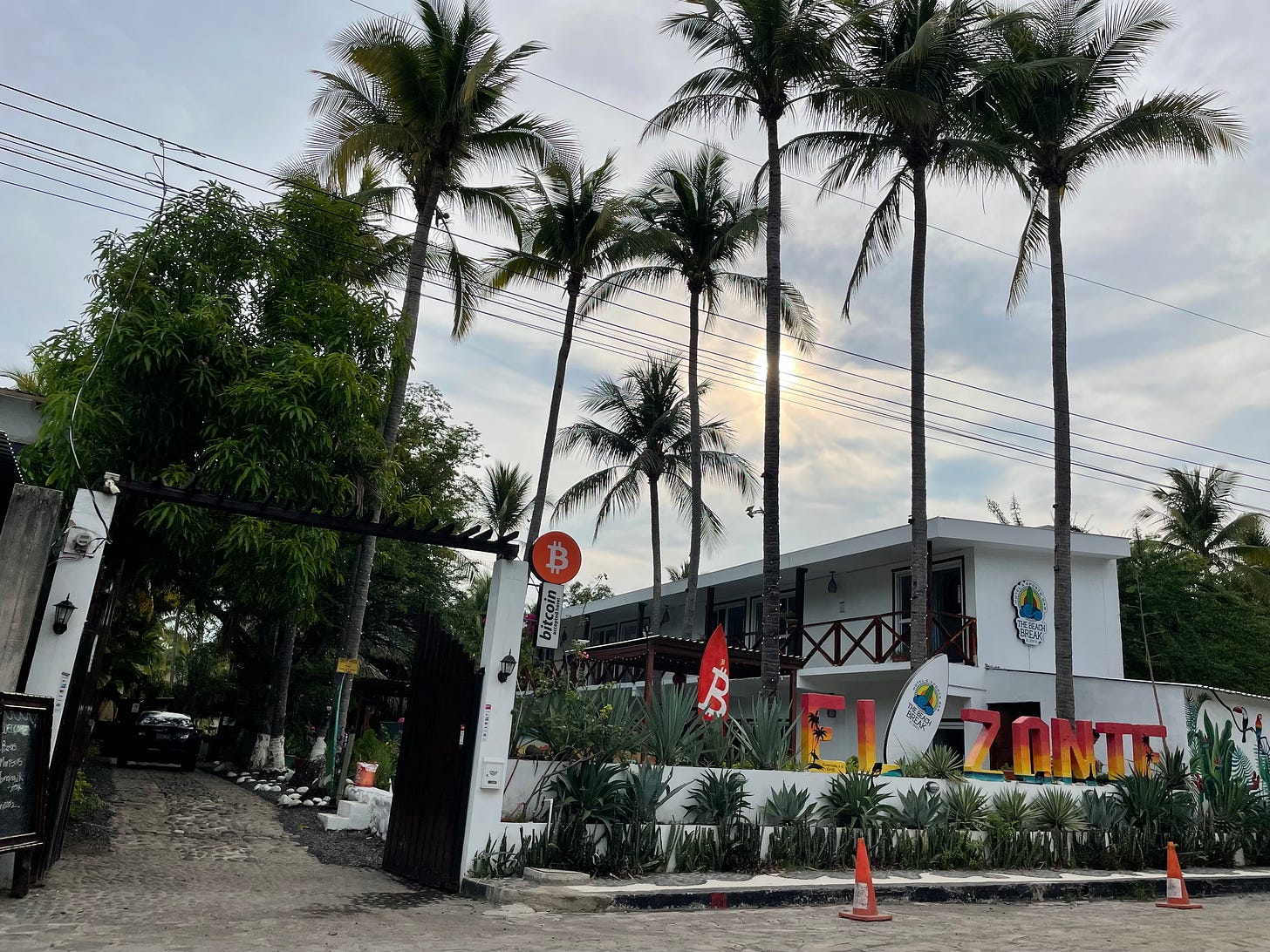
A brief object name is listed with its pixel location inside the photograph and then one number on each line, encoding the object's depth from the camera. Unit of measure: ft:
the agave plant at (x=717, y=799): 32.71
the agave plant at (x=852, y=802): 36.06
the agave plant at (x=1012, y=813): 39.88
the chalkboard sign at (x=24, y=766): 21.90
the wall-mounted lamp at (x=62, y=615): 25.11
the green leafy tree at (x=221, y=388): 33.58
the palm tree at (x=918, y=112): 55.57
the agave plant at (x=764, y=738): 36.14
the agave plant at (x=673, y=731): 33.30
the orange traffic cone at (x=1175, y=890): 35.88
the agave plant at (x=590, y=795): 29.89
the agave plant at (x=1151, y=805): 44.32
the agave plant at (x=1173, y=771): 47.52
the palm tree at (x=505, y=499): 119.65
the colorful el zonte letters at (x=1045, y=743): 42.34
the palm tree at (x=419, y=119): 52.31
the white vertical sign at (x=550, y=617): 37.45
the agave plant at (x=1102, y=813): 42.93
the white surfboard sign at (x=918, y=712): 43.06
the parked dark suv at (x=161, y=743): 62.49
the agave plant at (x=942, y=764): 41.73
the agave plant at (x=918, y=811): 37.78
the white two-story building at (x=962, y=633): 61.41
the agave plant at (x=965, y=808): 39.22
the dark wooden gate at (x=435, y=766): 29.07
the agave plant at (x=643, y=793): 30.50
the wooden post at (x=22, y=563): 24.91
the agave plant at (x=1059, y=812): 41.78
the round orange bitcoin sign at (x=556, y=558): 33.94
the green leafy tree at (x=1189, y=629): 85.35
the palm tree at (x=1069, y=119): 56.03
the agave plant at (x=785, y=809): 34.60
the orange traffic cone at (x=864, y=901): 27.66
